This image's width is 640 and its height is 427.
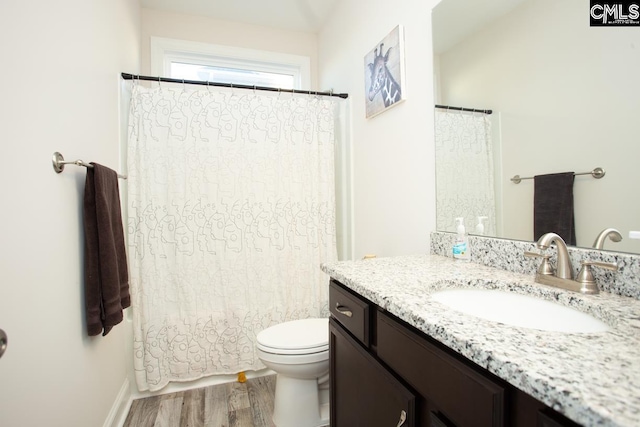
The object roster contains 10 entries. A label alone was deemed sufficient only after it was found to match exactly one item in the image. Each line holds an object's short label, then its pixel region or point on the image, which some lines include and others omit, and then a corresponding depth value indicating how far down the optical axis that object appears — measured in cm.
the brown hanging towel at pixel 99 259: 126
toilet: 151
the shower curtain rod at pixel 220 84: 186
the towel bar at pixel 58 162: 107
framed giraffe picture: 157
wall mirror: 76
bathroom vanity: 41
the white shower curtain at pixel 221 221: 189
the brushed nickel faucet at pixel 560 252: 82
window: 250
